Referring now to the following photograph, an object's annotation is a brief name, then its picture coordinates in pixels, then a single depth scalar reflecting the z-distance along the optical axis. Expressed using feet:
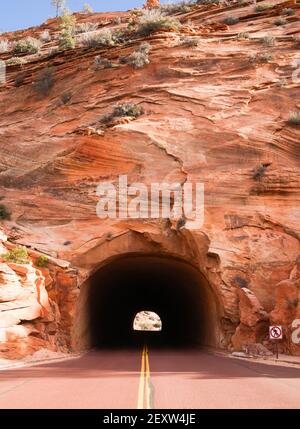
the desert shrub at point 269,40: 103.96
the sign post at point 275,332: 66.69
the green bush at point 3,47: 143.14
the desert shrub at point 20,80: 116.57
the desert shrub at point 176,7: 138.81
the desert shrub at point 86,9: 202.08
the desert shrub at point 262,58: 99.81
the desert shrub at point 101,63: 107.65
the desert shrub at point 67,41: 121.49
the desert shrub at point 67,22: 150.68
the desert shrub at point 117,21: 151.02
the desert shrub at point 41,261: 78.69
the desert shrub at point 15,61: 124.12
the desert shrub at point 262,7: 121.99
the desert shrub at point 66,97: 105.40
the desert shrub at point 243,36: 108.00
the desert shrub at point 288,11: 117.19
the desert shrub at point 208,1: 138.85
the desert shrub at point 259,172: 83.66
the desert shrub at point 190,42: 105.81
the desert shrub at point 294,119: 87.20
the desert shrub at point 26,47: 136.05
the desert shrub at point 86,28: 150.36
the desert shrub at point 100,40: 115.93
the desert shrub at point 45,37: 150.88
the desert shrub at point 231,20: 119.14
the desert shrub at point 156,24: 114.39
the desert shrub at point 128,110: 94.79
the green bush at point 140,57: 103.91
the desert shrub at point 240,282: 78.53
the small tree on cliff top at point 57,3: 243.60
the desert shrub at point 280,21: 113.53
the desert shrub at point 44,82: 110.42
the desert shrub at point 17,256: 73.20
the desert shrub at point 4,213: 86.84
